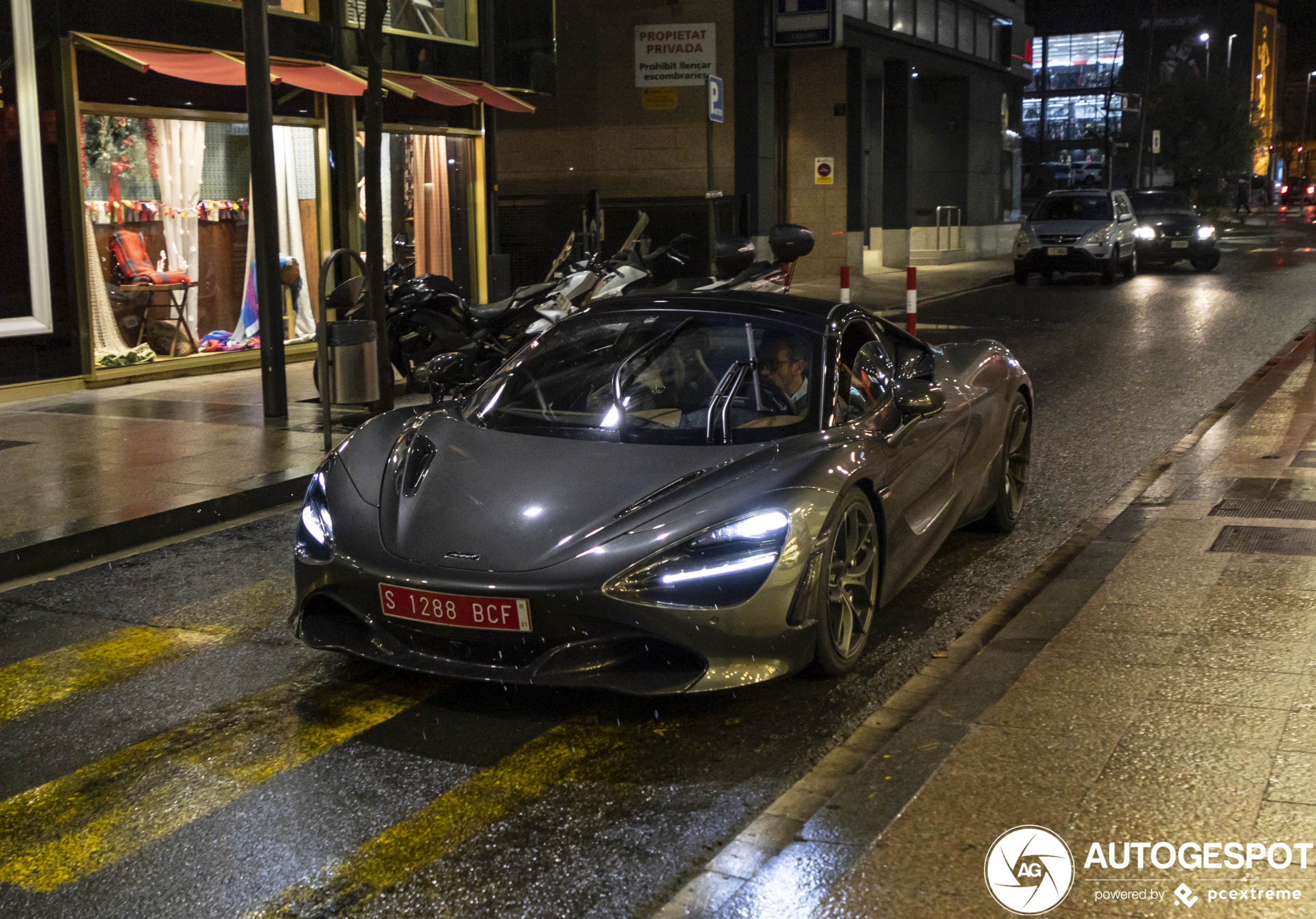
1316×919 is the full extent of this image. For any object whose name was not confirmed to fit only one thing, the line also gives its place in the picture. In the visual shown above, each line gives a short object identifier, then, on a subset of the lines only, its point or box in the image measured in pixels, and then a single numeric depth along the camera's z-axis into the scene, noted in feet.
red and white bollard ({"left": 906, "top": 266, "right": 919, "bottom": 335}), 43.09
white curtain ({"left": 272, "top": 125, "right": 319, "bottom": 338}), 50.06
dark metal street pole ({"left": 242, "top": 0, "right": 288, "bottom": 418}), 33.68
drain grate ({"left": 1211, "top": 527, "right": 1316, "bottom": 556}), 21.16
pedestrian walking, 228.72
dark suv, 96.43
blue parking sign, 52.13
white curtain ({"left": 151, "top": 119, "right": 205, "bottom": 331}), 46.16
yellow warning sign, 74.59
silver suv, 84.87
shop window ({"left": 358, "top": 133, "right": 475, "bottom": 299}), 55.67
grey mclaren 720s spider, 13.61
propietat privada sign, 58.29
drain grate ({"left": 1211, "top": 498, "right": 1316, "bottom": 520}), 23.58
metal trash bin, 31.53
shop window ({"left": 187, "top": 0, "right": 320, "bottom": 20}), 48.65
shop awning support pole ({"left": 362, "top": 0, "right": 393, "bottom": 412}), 34.58
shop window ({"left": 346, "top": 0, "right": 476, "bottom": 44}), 54.07
